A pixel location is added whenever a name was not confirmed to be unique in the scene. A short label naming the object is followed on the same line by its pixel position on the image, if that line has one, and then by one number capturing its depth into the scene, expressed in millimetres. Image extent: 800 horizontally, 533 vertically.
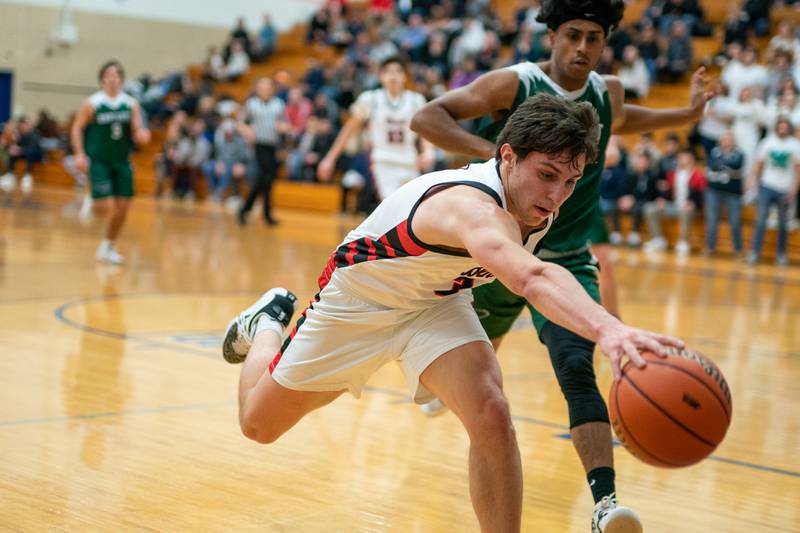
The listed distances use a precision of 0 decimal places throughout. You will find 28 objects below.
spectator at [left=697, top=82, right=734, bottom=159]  17156
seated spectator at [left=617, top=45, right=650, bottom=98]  19250
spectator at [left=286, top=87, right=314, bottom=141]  22938
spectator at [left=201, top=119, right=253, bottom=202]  23250
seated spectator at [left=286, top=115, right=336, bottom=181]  21797
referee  18484
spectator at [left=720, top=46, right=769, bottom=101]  17188
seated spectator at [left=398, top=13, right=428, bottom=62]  23109
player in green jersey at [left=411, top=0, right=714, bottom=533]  4570
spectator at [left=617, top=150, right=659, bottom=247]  17289
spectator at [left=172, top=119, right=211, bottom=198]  24375
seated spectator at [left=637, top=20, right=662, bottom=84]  19766
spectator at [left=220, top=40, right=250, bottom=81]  28484
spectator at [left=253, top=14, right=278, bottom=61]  29094
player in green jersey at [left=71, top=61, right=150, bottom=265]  11680
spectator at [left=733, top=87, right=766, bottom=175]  16766
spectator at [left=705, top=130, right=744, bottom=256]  16297
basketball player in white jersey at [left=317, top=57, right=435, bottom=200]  11375
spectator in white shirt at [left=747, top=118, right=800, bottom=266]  15570
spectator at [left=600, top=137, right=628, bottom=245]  17469
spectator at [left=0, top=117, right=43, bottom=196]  27656
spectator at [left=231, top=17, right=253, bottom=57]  28867
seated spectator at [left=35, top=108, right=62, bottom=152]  28297
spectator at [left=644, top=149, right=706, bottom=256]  17016
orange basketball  2701
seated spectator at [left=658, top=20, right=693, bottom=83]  19484
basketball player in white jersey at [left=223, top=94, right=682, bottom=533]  3012
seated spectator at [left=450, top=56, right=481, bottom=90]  20211
